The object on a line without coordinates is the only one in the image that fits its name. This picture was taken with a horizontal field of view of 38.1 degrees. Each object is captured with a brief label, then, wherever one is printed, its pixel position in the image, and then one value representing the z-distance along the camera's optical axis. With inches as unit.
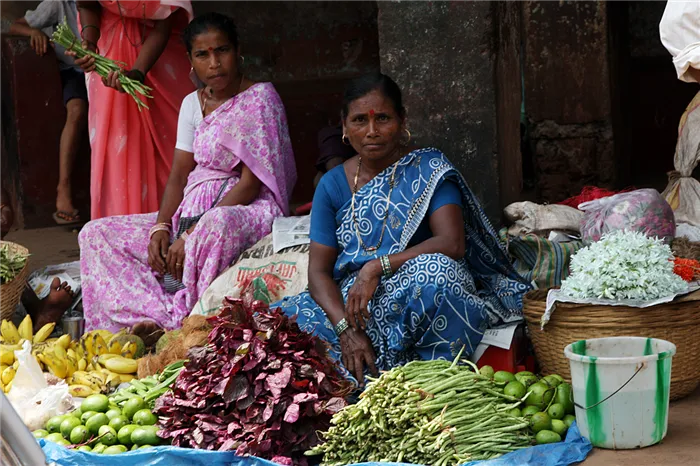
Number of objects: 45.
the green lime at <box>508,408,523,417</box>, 145.9
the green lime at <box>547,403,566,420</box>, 149.3
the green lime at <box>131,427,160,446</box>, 152.9
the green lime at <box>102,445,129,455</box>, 149.9
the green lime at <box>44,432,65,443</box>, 157.6
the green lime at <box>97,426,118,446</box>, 154.6
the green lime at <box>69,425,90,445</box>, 156.3
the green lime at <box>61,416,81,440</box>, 158.9
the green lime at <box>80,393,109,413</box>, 162.4
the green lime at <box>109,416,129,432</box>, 156.9
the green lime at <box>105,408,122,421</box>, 158.9
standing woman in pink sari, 243.0
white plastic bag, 167.8
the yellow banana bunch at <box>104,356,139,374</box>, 187.0
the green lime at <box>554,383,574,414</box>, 151.3
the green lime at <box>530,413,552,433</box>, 146.0
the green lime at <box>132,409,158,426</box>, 157.1
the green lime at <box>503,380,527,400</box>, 150.1
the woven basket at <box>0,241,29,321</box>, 212.8
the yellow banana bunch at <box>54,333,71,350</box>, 194.4
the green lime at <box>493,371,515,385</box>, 154.6
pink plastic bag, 188.2
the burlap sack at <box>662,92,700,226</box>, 221.5
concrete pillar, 199.3
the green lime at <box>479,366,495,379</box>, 156.1
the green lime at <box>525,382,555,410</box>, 150.6
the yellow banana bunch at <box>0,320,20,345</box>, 200.4
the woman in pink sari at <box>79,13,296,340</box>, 210.7
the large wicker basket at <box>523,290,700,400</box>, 157.6
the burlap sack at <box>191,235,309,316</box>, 196.2
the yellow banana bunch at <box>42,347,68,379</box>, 186.5
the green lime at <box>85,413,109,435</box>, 157.6
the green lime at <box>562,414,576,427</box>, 148.8
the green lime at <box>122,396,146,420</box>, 160.7
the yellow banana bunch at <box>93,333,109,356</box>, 195.3
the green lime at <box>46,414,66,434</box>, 163.0
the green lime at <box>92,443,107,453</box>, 152.6
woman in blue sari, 161.3
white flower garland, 156.6
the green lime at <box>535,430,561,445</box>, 143.8
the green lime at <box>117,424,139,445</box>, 154.6
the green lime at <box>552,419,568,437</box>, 146.8
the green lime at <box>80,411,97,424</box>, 159.8
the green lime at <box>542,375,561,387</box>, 155.4
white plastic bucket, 137.8
